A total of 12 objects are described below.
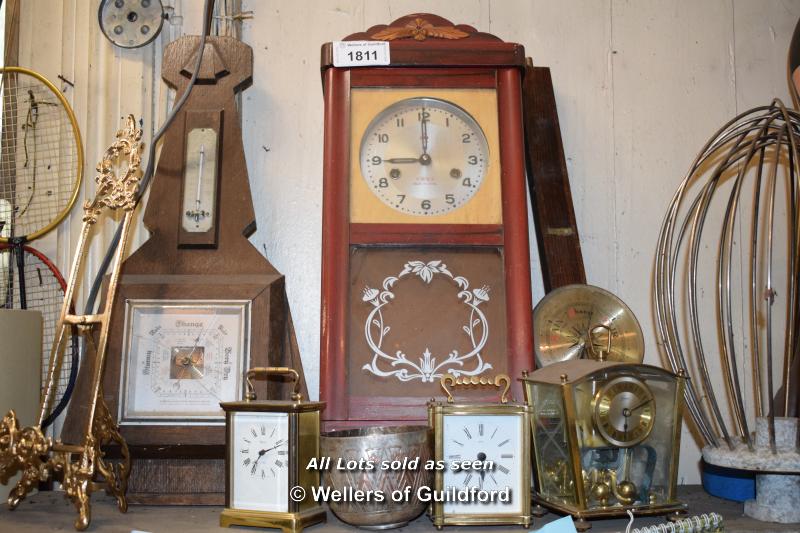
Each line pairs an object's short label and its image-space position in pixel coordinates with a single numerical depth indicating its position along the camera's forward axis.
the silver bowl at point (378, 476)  1.34
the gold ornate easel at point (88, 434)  1.41
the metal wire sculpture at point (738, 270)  1.98
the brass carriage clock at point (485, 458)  1.38
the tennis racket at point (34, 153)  1.97
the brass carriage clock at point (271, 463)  1.36
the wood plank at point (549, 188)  1.86
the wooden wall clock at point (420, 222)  1.66
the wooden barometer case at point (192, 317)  1.60
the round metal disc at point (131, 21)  2.00
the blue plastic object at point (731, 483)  1.66
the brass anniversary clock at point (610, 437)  1.37
